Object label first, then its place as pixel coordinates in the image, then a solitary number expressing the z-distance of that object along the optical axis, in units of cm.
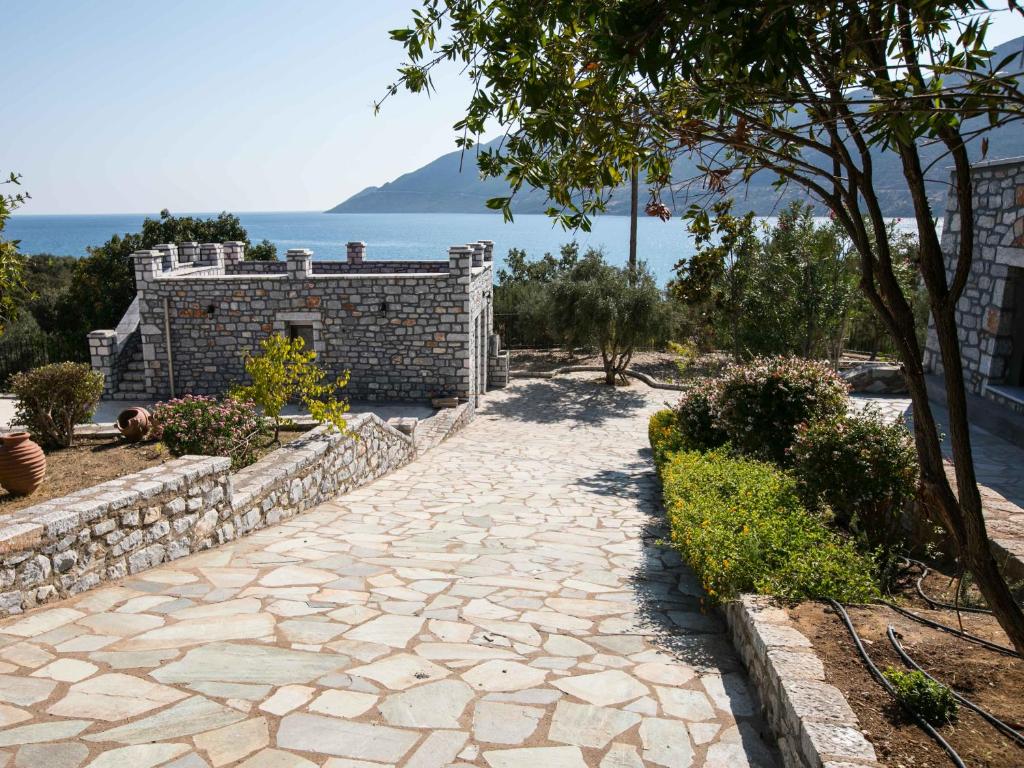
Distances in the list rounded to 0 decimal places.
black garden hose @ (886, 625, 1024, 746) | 303
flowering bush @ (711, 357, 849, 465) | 779
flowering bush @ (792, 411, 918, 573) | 566
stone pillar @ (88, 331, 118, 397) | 1736
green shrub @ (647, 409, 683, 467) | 941
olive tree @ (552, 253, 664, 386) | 2036
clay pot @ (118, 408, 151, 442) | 850
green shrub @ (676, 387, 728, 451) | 889
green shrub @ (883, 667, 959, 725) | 310
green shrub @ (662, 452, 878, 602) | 434
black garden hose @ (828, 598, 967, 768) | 286
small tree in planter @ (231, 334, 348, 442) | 918
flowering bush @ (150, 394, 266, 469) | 771
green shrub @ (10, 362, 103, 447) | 862
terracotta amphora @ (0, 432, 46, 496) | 622
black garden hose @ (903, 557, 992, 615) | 441
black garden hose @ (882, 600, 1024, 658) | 375
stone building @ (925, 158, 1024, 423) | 921
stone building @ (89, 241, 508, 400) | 1752
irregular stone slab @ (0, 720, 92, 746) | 310
